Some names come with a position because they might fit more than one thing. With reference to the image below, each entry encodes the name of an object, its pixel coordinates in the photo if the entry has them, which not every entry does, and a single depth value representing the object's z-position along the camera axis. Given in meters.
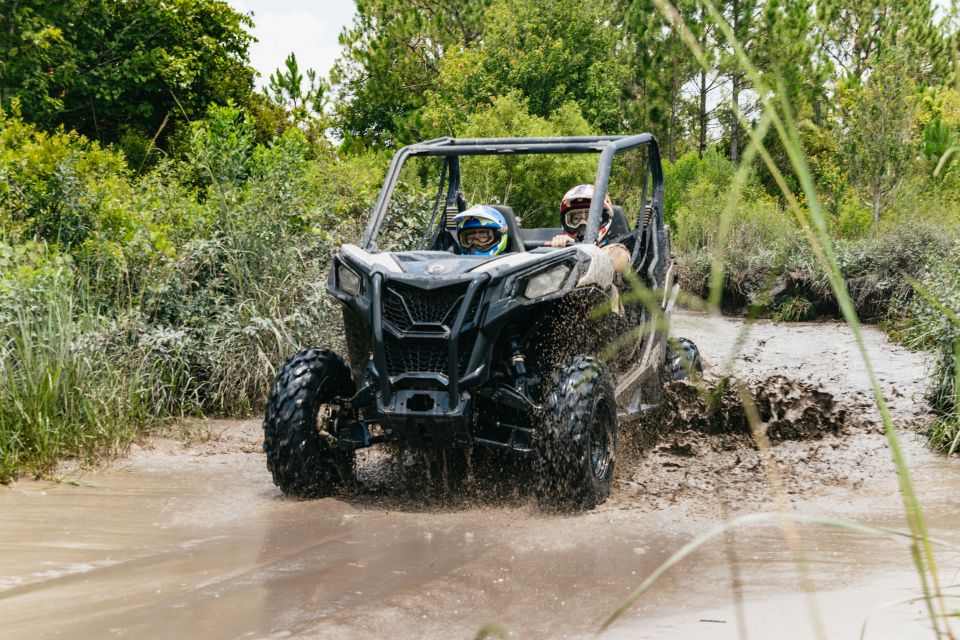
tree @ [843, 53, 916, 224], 20.55
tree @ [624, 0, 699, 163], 30.42
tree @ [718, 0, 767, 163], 28.15
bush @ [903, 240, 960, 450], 6.54
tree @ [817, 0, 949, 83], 30.99
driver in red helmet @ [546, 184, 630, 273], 6.41
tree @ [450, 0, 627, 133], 32.50
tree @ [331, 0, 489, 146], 41.72
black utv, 5.00
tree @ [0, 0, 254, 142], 21.39
